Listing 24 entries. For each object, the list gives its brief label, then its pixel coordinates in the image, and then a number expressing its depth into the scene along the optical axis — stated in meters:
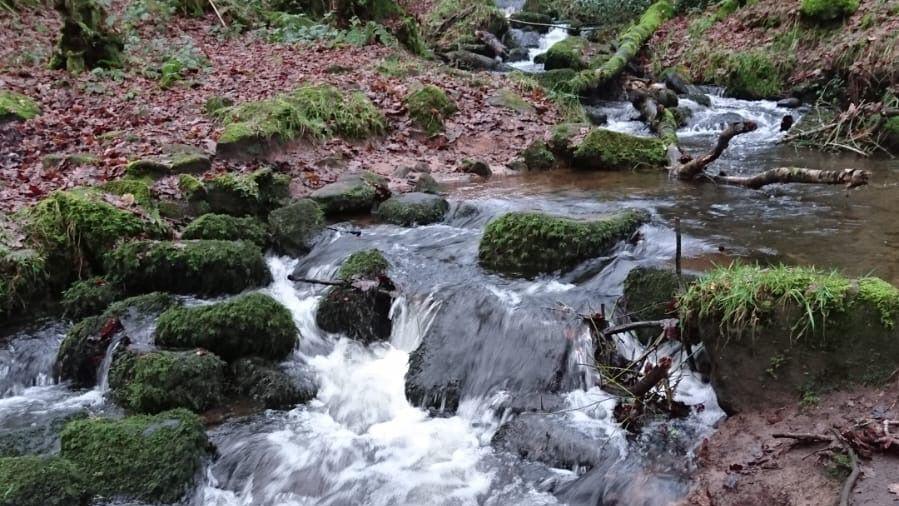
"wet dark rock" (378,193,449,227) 7.73
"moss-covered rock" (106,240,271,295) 6.24
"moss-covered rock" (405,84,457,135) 10.74
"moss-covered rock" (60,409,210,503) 4.11
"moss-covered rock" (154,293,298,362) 5.30
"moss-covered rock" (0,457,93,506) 3.68
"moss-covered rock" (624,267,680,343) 4.93
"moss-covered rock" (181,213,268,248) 6.90
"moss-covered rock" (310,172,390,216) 8.02
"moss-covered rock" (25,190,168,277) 6.35
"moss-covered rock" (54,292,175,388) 5.39
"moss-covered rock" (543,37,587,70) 16.55
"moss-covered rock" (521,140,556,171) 9.89
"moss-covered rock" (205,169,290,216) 7.61
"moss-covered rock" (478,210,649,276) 6.10
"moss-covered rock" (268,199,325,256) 7.27
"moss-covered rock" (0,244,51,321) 6.01
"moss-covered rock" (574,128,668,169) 9.59
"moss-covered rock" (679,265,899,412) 3.77
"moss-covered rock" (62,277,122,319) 6.10
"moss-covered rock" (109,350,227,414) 4.81
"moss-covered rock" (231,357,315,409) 5.06
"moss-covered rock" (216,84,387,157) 8.77
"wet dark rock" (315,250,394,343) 5.95
